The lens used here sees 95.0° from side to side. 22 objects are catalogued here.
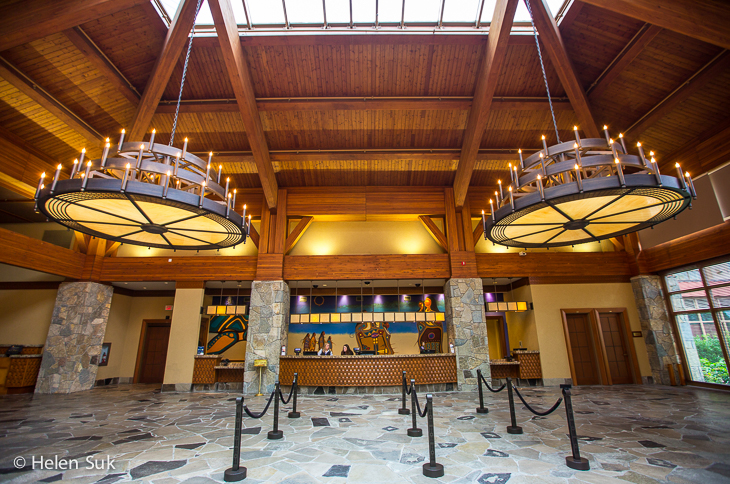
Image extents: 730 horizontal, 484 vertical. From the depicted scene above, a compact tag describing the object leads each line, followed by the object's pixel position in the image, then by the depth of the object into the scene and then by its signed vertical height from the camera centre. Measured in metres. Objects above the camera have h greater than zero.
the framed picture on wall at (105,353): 13.50 -0.44
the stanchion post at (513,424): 6.33 -1.64
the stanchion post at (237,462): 4.32 -1.58
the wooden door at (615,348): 12.29 -0.54
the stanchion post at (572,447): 4.58 -1.53
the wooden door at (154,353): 14.79 -0.50
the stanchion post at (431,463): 4.42 -1.65
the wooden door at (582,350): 12.28 -0.59
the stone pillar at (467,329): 11.73 +0.23
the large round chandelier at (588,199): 5.23 +2.30
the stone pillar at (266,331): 11.57 +0.28
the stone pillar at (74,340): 11.66 +0.10
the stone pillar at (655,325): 11.71 +0.25
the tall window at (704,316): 10.11 +0.49
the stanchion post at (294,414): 7.86 -1.72
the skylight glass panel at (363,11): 8.77 +8.36
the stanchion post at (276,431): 6.19 -1.66
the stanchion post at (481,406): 8.06 -1.66
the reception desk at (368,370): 11.45 -1.08
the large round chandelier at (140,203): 5.23 +2.39
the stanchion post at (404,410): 7.86 -1.72
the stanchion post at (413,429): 6.15 -1.67
